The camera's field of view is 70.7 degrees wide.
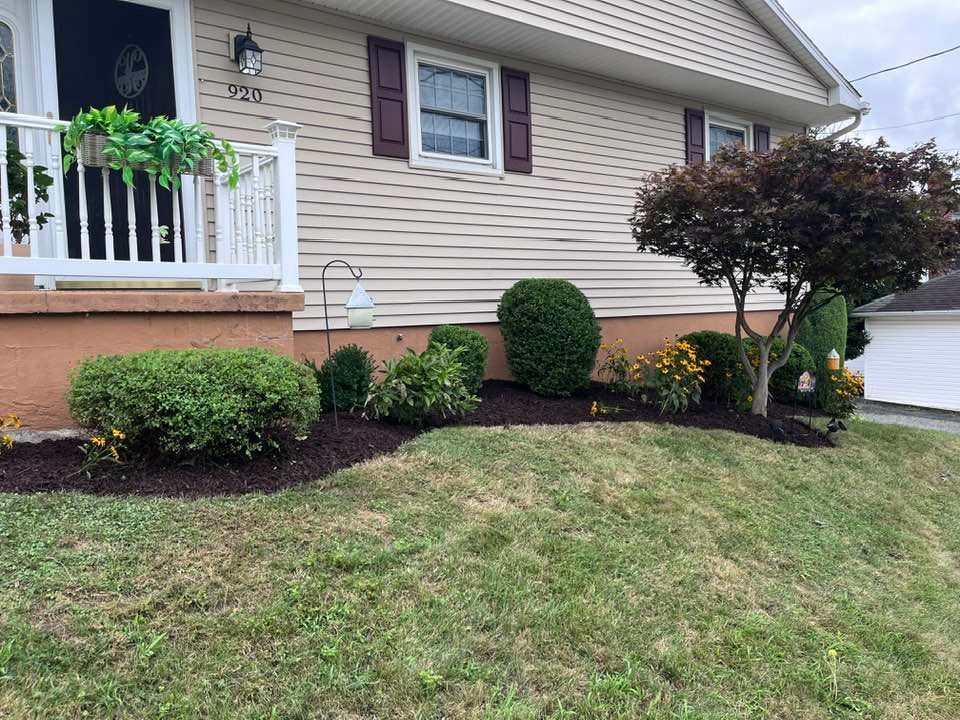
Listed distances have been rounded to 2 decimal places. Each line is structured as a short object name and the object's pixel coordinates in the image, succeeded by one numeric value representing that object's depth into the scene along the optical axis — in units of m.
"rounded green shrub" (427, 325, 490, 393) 6.14
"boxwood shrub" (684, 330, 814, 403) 7.63
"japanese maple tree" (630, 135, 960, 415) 5.86
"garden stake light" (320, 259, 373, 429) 4.72
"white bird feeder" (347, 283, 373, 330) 4.72
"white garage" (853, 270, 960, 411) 15.85
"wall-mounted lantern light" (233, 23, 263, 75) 5.54
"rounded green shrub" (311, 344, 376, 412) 5.22
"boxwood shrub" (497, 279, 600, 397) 6.58
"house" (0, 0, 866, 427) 4.39
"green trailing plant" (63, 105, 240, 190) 3.89
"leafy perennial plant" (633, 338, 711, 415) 6.60
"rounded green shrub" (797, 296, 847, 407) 10.15
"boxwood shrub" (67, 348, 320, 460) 3.53
